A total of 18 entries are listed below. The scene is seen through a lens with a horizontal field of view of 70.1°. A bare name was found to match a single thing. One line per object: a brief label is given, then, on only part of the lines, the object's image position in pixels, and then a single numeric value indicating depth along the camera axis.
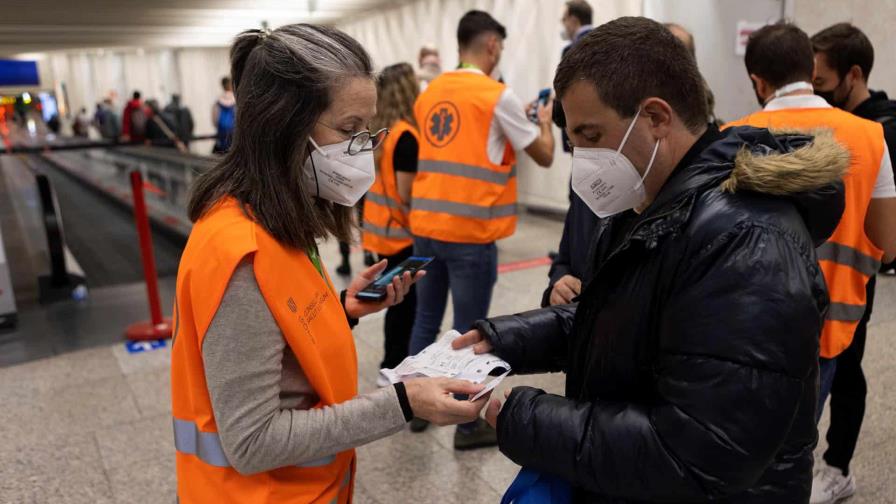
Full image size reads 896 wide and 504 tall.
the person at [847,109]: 2.40
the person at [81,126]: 23.02
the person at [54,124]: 25.84
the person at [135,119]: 11.88
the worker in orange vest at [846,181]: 1.98
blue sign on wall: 23.45
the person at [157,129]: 12.09
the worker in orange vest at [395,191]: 3.26
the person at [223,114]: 8.91
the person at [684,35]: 2.51
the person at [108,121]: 18.19
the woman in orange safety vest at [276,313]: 1.08
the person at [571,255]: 2.04
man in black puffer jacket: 0.87
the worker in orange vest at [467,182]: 2.90
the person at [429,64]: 5.16
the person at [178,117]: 12.83
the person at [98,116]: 19.44
